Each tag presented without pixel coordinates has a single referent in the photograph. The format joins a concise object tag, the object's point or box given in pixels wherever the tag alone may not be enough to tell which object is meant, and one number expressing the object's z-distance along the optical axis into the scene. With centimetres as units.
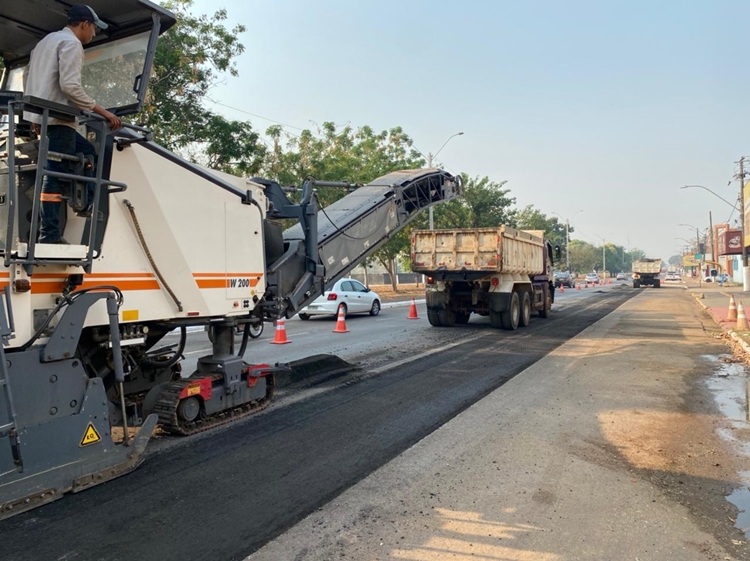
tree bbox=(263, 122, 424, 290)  2473
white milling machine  368
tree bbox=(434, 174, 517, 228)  3939
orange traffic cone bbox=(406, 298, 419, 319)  1845
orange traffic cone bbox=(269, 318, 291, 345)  1238
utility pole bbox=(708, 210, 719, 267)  5878
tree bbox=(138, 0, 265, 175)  1462
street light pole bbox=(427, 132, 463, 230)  3403
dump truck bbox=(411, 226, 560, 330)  1405
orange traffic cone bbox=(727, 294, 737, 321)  1604
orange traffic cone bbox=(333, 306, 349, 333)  1482
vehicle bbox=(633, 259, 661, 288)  4794
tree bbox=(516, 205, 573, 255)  6489
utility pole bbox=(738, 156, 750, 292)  3453
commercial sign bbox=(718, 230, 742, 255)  5469
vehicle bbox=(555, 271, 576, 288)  5109
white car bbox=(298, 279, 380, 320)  1859
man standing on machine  386
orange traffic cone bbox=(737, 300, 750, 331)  1370
